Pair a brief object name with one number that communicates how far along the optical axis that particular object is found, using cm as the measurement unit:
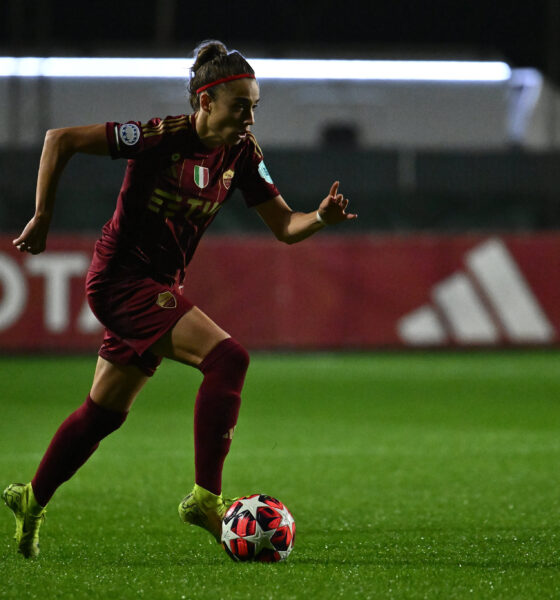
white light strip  5222
